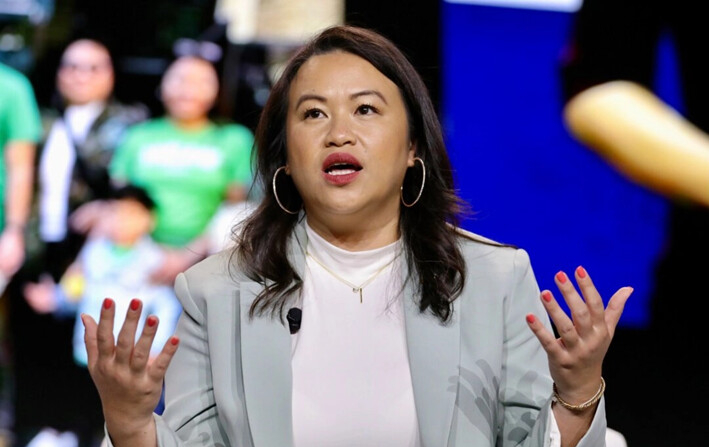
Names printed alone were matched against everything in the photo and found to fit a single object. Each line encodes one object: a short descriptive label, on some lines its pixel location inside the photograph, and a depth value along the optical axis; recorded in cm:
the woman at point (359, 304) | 358
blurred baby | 773
